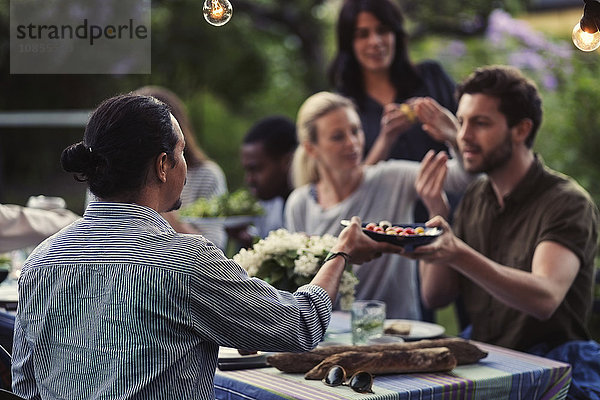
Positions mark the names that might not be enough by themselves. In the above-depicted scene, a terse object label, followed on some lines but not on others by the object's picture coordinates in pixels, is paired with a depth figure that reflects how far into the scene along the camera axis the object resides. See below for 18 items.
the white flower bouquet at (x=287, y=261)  5.79
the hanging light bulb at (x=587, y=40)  5.25
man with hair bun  4.03
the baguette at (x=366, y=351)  5.16
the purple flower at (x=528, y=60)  12.89
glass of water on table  5.91
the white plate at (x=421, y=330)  6.04
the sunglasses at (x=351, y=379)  4.75
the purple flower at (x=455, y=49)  14.33
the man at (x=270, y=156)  9.65
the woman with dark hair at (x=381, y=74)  8.69
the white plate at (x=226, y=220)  8.49
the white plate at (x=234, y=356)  5.34
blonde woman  7.57
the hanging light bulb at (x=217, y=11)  5.18
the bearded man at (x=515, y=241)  6.03
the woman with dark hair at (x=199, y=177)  9.39
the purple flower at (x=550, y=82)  12.62
